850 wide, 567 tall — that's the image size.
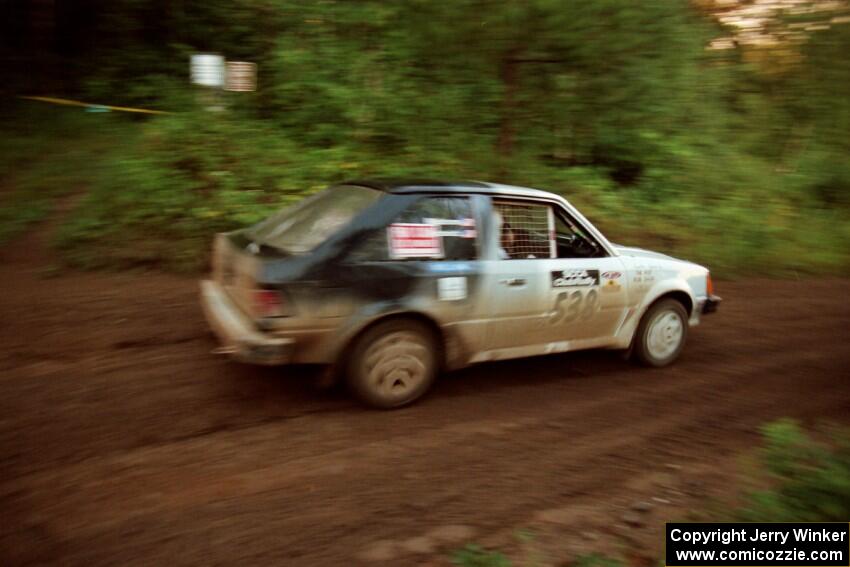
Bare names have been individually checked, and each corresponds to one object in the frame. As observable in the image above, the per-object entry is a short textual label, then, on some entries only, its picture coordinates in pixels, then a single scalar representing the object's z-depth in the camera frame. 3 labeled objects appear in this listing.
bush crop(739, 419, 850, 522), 2.77
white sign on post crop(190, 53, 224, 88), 9.84
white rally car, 4.17
